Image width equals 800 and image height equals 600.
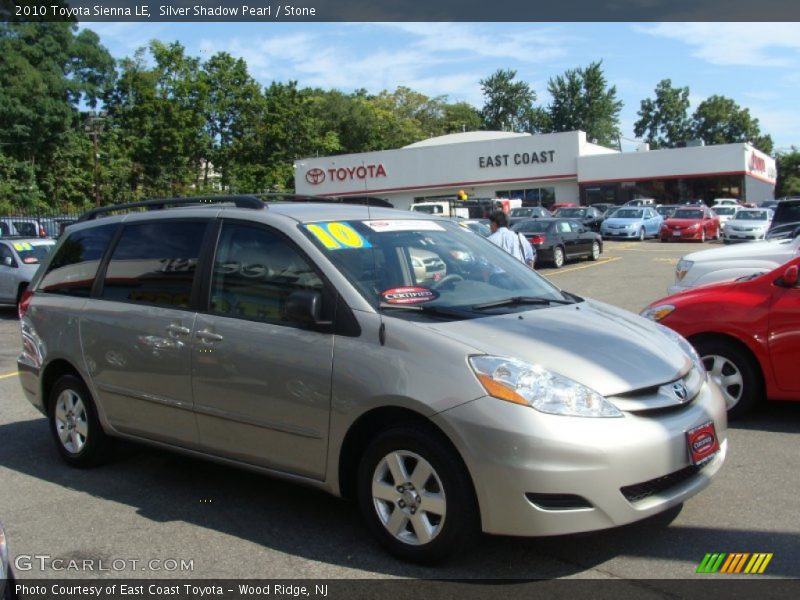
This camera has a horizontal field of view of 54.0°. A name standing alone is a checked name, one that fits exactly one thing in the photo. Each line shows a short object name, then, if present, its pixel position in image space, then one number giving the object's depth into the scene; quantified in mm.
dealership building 47031
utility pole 49975
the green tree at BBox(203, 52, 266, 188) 61281
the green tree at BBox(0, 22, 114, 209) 50375
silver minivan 3561
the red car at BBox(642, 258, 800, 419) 6000
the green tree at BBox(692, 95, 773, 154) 115250
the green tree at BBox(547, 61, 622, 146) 98250
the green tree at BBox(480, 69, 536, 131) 110000
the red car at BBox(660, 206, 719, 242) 32562
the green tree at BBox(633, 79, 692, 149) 119812
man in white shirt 10148
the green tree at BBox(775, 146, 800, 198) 88031
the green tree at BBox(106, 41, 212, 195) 58188
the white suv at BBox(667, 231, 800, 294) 9555
